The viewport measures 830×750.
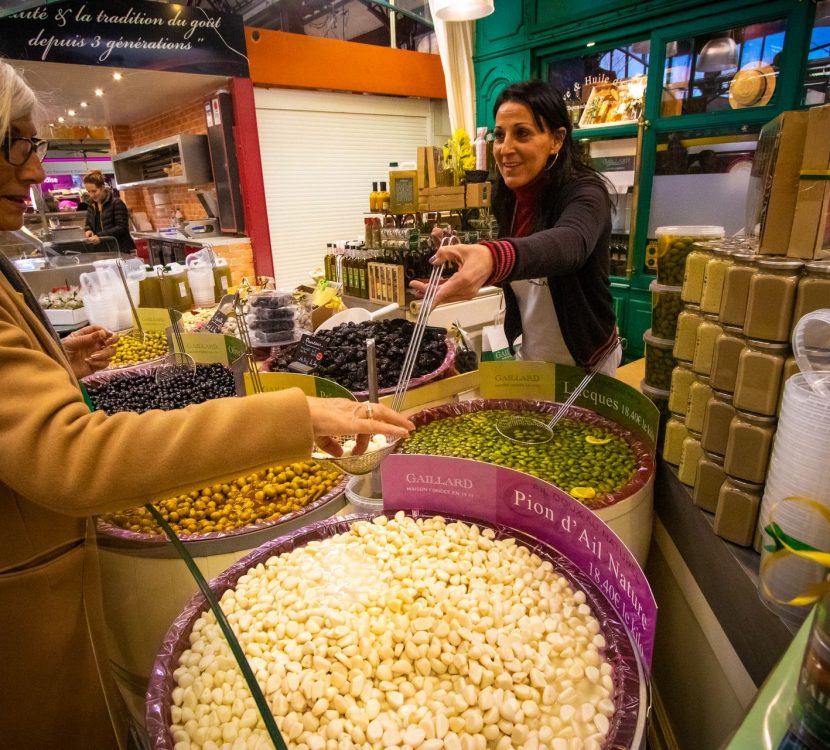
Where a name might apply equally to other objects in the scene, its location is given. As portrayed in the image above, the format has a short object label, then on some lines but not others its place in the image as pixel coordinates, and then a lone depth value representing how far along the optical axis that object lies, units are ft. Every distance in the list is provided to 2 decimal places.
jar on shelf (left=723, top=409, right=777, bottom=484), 2.75
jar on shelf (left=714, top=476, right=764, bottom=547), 2.86
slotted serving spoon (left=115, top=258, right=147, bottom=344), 7.34
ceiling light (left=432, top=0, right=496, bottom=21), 12.22
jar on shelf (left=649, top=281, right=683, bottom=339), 3.83
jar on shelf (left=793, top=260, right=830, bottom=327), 2.49
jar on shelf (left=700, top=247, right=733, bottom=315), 3.02
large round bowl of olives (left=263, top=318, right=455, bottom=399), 5.89
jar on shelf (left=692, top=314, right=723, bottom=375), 3.16
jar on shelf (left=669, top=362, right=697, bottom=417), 3.53
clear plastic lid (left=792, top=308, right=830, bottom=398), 2.38
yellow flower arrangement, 12.17
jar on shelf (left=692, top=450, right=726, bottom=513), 3.14
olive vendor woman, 5.24
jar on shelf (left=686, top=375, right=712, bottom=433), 3.29
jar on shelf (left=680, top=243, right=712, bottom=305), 3.24
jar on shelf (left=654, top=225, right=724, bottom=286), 3.72
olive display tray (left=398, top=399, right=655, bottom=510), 4.01
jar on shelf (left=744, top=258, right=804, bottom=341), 2.59
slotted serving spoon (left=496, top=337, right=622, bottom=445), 4.74
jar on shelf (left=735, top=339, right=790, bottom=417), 2.65
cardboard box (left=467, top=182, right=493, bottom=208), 11.41
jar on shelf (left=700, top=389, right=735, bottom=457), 2.99
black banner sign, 15.72
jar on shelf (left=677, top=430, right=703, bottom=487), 3.42
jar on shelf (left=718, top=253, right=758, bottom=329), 2.78
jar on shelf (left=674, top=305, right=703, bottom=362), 3.40
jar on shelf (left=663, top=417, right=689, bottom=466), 3.69
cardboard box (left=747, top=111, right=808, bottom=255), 2.68
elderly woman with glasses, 2.19
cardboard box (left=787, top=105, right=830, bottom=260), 2.54
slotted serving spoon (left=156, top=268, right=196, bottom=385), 6.49
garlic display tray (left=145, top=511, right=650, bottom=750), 2.48
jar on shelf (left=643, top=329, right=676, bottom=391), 4.01
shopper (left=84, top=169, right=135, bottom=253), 22.12
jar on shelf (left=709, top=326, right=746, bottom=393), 2.87
